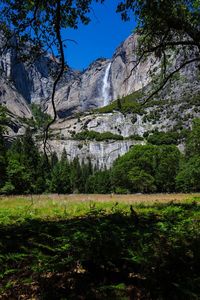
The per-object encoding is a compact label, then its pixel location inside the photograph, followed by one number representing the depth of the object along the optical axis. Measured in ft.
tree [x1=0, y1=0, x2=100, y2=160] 25.95
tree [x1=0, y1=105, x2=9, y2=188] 43.01
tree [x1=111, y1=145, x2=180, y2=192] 204.05
